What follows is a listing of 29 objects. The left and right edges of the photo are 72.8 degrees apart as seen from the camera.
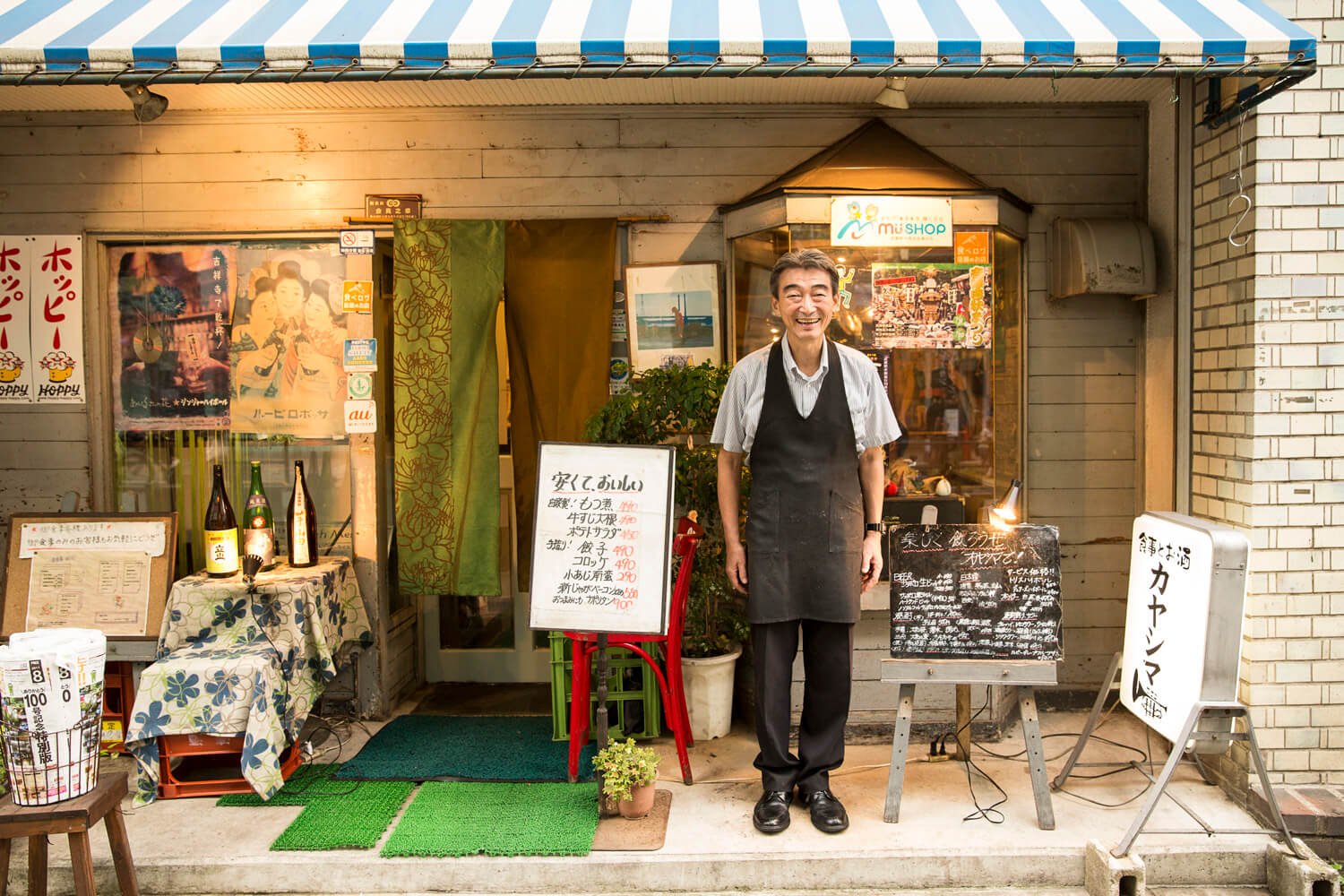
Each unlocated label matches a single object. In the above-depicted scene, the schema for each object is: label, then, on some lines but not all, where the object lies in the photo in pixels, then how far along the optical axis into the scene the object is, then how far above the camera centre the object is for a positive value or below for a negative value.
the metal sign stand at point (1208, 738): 3.41 -1.26
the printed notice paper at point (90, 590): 4.77 -0.91
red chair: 4.29 -1.20
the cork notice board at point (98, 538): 4.82 -0.64
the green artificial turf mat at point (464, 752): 4.46 -1.76
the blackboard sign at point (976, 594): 3.89 -0.79
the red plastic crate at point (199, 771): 4.26 -1.73
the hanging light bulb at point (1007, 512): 3.97 -0.45
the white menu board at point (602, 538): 3.94 -0.55
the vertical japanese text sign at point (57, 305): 5.32 +0.66
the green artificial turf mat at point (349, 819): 3.77 -1.77
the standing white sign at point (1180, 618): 3.46 -0.83
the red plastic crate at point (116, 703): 4.84 -1.53
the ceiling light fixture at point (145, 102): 4.65 +1.65
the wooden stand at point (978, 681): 3.80 -1.16
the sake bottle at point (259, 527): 5.00 -0.62
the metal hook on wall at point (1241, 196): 4.05 +0.95
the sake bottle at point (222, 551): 4.85 -0.72
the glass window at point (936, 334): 5.06 +0.43
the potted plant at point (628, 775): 3.85 -1.54
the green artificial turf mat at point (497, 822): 3.70 -1.76
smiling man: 3.86 -0.49
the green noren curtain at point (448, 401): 5.20 +0.08
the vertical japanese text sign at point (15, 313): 5.32 +0.61
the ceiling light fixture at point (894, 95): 4.59 +1.60
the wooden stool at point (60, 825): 3.03 -1.36
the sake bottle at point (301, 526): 5.08 -0.62
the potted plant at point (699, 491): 4.58 -0.40
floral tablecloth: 4.18 -1.18
